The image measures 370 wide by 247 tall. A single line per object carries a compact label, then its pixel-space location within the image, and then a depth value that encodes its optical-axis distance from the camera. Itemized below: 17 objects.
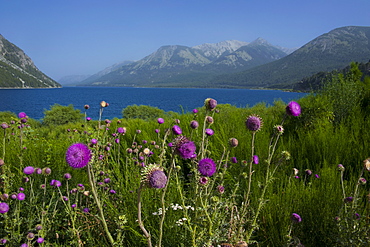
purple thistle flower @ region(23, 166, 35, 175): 1.75
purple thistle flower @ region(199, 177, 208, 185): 1.35
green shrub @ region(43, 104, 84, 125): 15.18
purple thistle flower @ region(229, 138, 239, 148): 1.54
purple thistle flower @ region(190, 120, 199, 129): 1.82
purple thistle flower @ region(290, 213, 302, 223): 1.53
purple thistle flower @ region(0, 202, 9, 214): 1.60
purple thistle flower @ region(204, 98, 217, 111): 1.70
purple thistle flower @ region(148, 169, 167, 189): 0.99
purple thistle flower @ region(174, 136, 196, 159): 1.15
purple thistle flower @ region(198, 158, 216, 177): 1.44
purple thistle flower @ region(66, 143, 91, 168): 1.07
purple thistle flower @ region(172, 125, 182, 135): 1.44
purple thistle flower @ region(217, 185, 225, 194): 1.48
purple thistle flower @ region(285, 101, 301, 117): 1.65
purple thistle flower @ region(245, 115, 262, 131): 1.55
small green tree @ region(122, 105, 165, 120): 15.32
